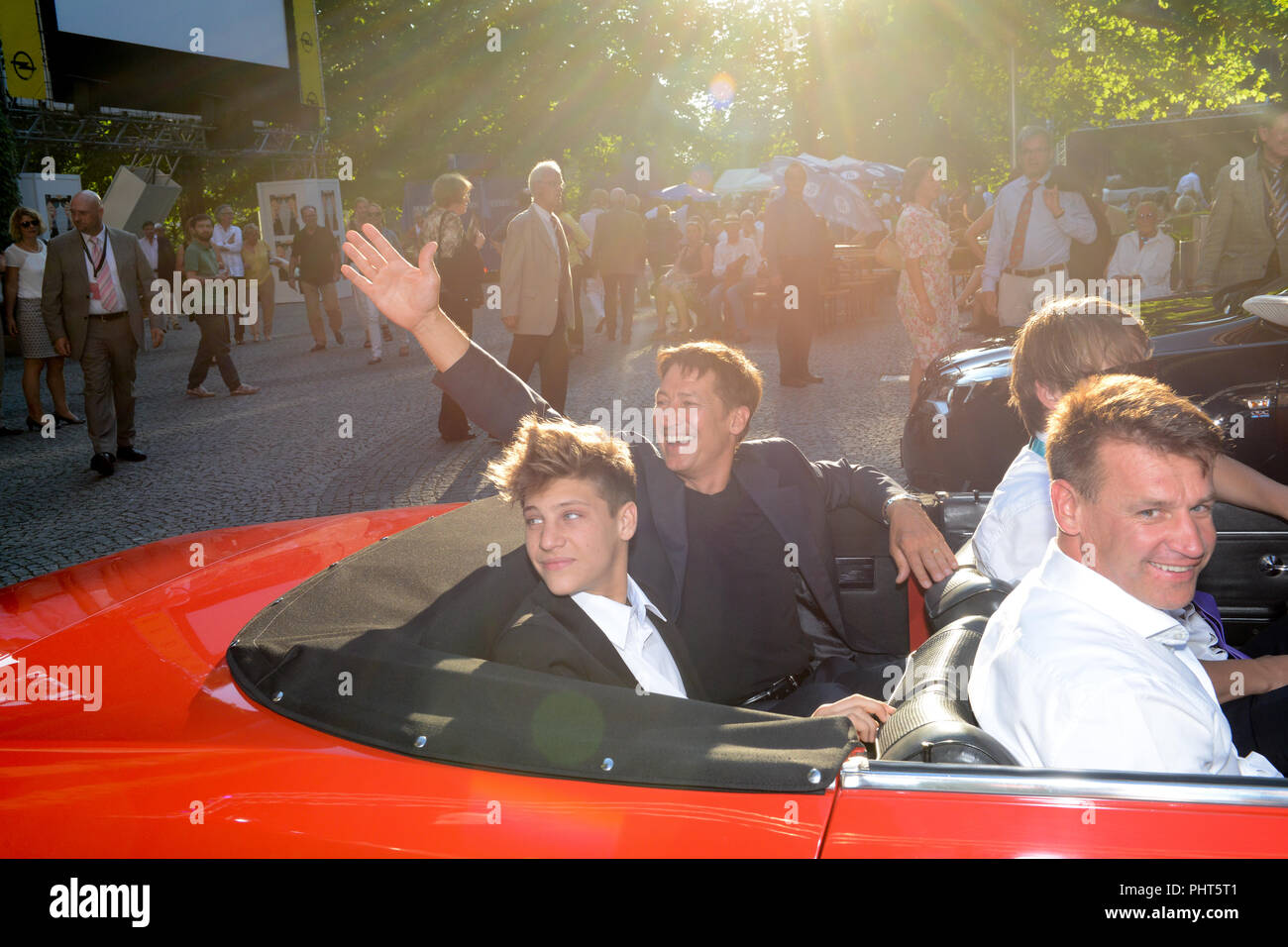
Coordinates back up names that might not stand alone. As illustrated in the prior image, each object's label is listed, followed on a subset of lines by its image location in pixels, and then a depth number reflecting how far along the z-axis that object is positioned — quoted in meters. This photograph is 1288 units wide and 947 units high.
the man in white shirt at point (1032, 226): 7.50
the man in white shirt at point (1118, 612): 1.66
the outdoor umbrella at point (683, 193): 25.13
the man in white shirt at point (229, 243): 16.48
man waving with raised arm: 2.97
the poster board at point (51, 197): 18.09
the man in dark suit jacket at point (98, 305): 7.80
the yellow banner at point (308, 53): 24.83
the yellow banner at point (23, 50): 19.56
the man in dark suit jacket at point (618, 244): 13.79
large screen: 20.70
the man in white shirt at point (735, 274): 14.71
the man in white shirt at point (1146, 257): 10.38
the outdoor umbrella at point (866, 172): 23.81
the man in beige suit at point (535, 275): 8.12
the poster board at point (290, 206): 22.42
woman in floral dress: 8.10
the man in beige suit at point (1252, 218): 7.47
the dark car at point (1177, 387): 4.74
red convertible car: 1.55
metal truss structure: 20.59
